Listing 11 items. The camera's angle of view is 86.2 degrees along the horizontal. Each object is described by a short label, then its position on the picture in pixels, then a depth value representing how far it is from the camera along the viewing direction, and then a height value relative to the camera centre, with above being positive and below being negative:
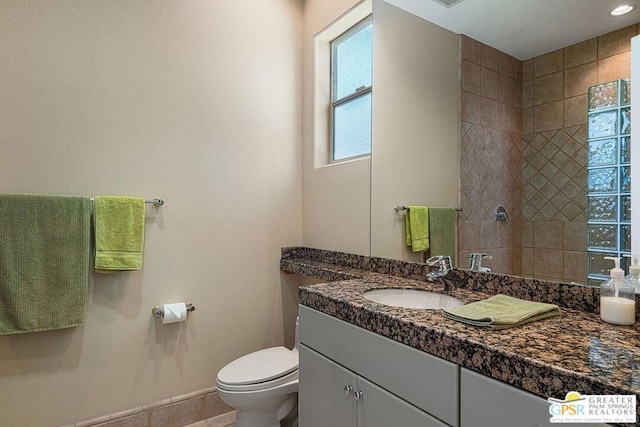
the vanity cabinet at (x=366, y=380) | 0.87 -0.48
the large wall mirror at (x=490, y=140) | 1.16 +0.34
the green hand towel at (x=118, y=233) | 1.62 -0.07
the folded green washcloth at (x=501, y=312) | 0.91 -0.26
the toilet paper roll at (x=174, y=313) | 1.81 -0.50
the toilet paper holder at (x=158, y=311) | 1.82 -0.49
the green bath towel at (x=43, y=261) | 1.45 -0.19
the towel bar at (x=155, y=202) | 1.80 +0.09
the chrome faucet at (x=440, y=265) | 1.46 -0.19
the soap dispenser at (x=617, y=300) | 0.93 -0.21
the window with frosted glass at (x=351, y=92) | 1.98 +0.80
